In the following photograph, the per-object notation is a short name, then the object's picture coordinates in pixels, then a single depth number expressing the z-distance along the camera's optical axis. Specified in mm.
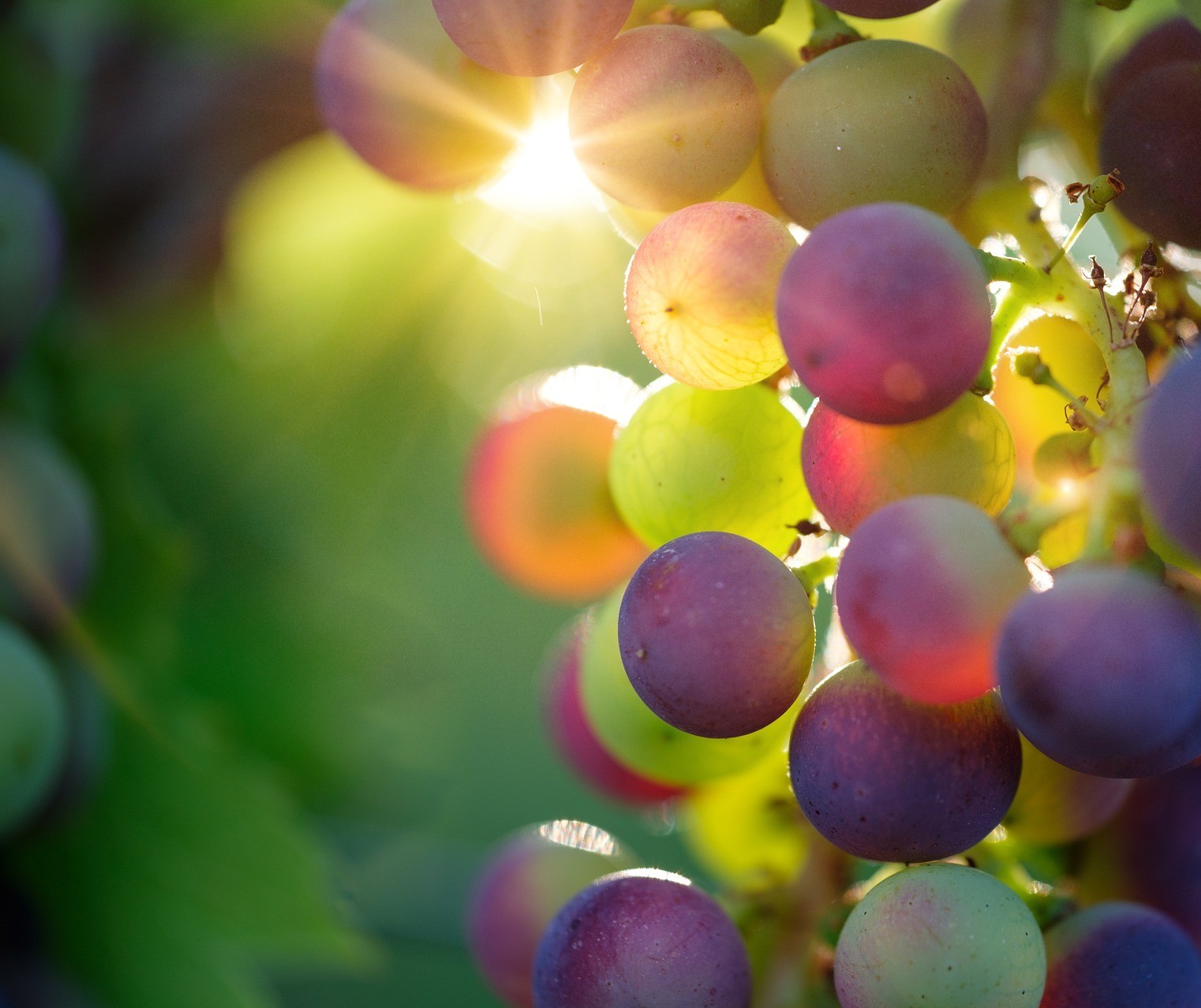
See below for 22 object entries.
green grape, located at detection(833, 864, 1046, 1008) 241
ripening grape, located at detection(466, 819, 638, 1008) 279
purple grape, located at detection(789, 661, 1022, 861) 239
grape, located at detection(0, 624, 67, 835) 298
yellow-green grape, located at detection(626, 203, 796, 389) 243
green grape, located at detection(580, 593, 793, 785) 267
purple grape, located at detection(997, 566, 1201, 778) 230
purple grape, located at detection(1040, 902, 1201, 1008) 248
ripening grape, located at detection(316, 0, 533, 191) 258
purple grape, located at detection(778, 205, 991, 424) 233
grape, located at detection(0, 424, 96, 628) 310
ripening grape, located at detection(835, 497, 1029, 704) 233
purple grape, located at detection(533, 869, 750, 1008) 248
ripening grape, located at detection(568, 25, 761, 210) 247
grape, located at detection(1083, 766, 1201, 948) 257
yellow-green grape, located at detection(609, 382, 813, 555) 256
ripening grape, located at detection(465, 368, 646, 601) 271
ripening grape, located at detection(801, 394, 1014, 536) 242
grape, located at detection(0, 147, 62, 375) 307
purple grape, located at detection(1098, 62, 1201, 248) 248
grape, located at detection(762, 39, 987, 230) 246
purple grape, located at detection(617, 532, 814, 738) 239
